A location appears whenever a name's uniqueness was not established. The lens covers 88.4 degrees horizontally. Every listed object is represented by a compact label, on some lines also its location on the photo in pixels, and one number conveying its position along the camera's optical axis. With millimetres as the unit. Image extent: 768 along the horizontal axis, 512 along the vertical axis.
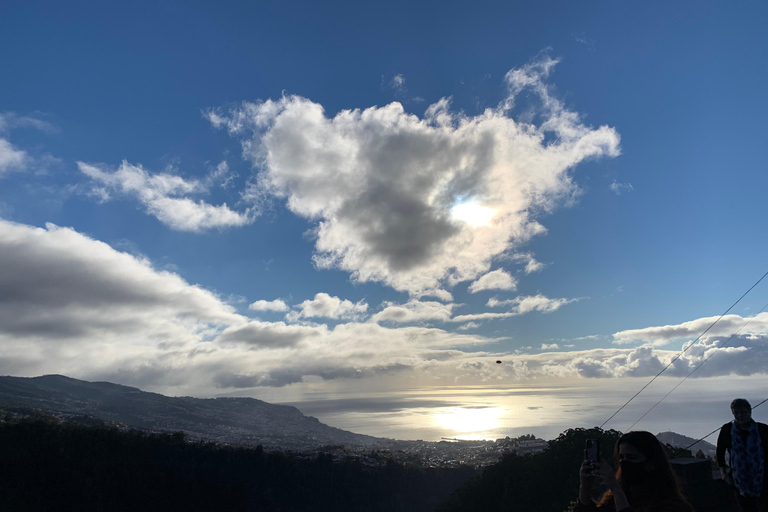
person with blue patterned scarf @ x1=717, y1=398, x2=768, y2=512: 5832
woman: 2795
